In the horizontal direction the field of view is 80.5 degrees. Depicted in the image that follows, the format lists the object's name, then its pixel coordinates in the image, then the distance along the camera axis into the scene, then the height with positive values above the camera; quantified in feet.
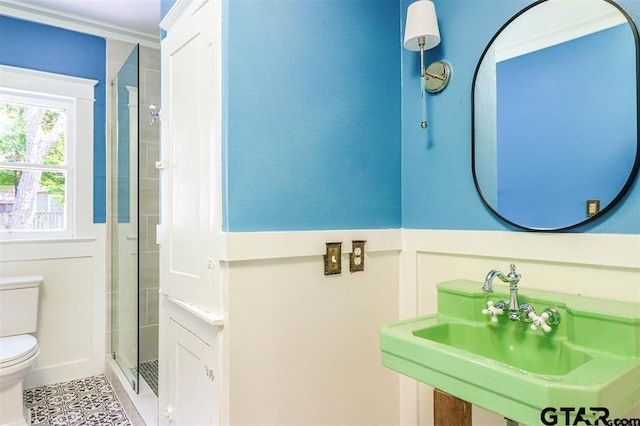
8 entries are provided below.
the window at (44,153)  8.22 +1.48
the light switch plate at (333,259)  4.75 -0.56
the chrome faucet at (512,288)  3.62 -0.71
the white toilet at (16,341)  6.28 -2.25
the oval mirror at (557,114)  3.55 +1.04
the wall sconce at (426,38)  4.56 +2.18
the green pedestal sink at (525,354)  2.53 -1.18
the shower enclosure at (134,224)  8.09 -0.16
